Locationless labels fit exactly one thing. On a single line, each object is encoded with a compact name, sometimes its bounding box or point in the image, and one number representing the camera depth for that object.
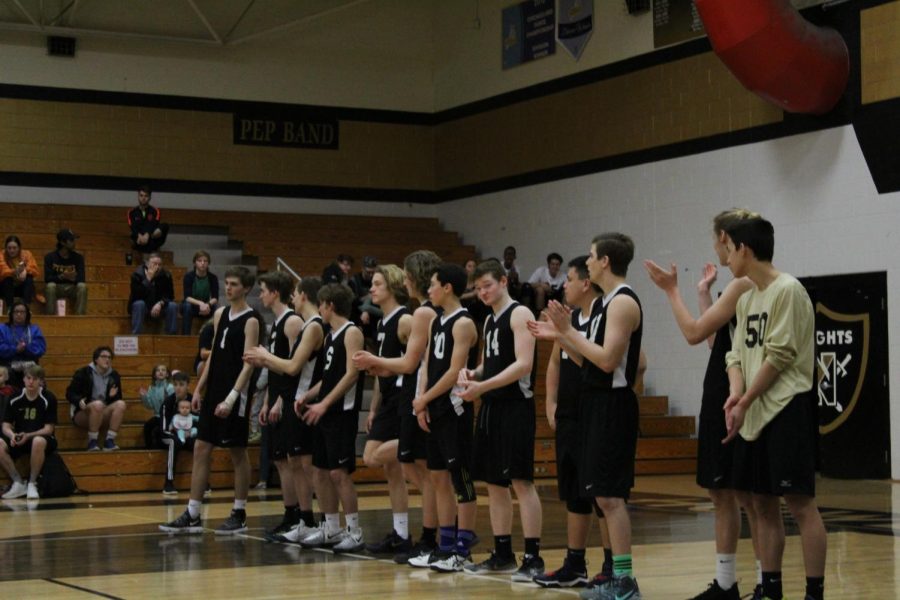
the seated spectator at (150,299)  18.06
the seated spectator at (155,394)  15.65
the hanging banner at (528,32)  21.44
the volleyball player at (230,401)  10.59
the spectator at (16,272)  17.50
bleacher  15.24
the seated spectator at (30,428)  14.34
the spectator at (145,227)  19.86
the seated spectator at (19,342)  15.54
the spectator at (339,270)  18.34
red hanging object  14.83
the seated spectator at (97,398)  15.46
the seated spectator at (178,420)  15.17
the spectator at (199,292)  18.41
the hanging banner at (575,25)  20.59
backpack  14.35
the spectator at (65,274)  18.05
